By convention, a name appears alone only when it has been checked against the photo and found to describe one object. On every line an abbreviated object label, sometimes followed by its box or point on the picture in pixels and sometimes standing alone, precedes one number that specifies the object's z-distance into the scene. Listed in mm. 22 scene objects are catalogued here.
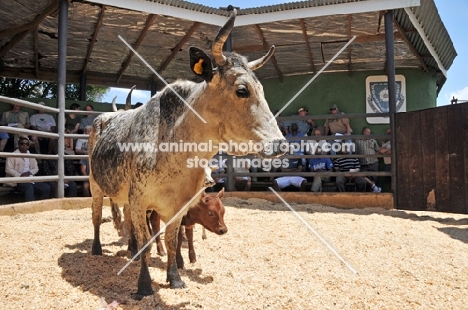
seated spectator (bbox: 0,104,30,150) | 8516
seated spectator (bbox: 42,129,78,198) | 7801
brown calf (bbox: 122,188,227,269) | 4020
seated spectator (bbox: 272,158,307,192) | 9055
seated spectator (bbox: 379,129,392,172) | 9156
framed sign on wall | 11836
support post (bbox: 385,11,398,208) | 7793
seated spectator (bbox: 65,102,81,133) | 8780
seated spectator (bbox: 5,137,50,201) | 7004
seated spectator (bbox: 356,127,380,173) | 9320
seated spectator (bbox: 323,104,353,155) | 9993
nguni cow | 2736
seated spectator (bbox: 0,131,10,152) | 7646
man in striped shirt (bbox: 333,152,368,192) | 8812
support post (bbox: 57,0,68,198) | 7031
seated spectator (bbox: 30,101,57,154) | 8328
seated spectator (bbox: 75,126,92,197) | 8166
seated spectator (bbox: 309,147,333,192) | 8789
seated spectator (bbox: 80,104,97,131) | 9332
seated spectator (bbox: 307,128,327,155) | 8711
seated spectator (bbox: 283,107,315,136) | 10385
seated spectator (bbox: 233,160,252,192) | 9184
